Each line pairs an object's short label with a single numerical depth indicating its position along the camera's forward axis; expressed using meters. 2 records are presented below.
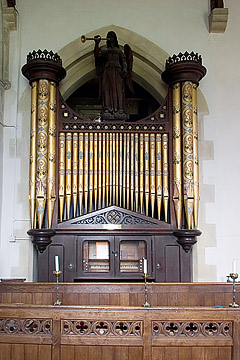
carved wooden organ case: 7.16
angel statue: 7.60
